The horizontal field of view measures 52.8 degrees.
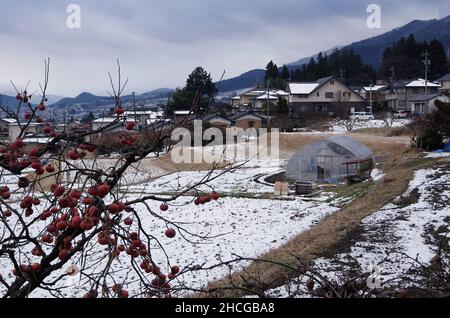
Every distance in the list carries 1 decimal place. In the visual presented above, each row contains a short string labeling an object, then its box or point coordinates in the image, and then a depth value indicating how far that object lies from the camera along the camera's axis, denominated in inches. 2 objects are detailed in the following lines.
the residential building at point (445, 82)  1977.1
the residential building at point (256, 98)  2123.5
